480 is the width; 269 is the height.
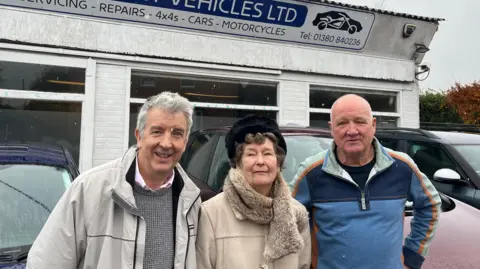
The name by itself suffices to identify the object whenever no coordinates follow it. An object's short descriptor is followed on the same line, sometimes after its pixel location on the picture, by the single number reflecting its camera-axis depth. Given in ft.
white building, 21.48
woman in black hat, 5.86
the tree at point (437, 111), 56.18
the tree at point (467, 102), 50.57
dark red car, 9.26
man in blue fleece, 6.45
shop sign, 22.26
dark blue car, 8.57
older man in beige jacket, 5.28
